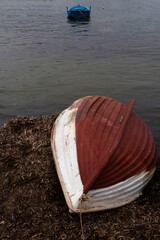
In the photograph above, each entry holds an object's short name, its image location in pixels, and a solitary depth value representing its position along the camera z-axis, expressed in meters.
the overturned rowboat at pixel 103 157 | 3.78
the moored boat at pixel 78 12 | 29.17
